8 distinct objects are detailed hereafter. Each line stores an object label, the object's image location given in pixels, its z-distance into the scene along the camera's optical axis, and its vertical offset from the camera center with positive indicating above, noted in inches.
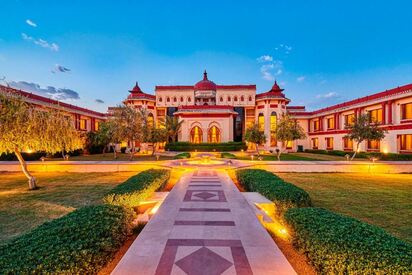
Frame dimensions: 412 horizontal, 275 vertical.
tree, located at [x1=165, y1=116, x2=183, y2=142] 1216.2 +105.5
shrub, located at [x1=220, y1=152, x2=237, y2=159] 892.3 -67.1
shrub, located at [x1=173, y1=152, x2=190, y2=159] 891.4 -67.3
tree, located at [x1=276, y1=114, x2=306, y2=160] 821.9 +50.9
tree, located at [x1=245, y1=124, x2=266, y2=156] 965.2 +29.6
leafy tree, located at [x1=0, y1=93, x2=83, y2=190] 341.6 +24.8
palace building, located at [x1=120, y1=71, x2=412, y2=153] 912.3 +191.6
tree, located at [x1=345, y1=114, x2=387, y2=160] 717.9 +44.4
